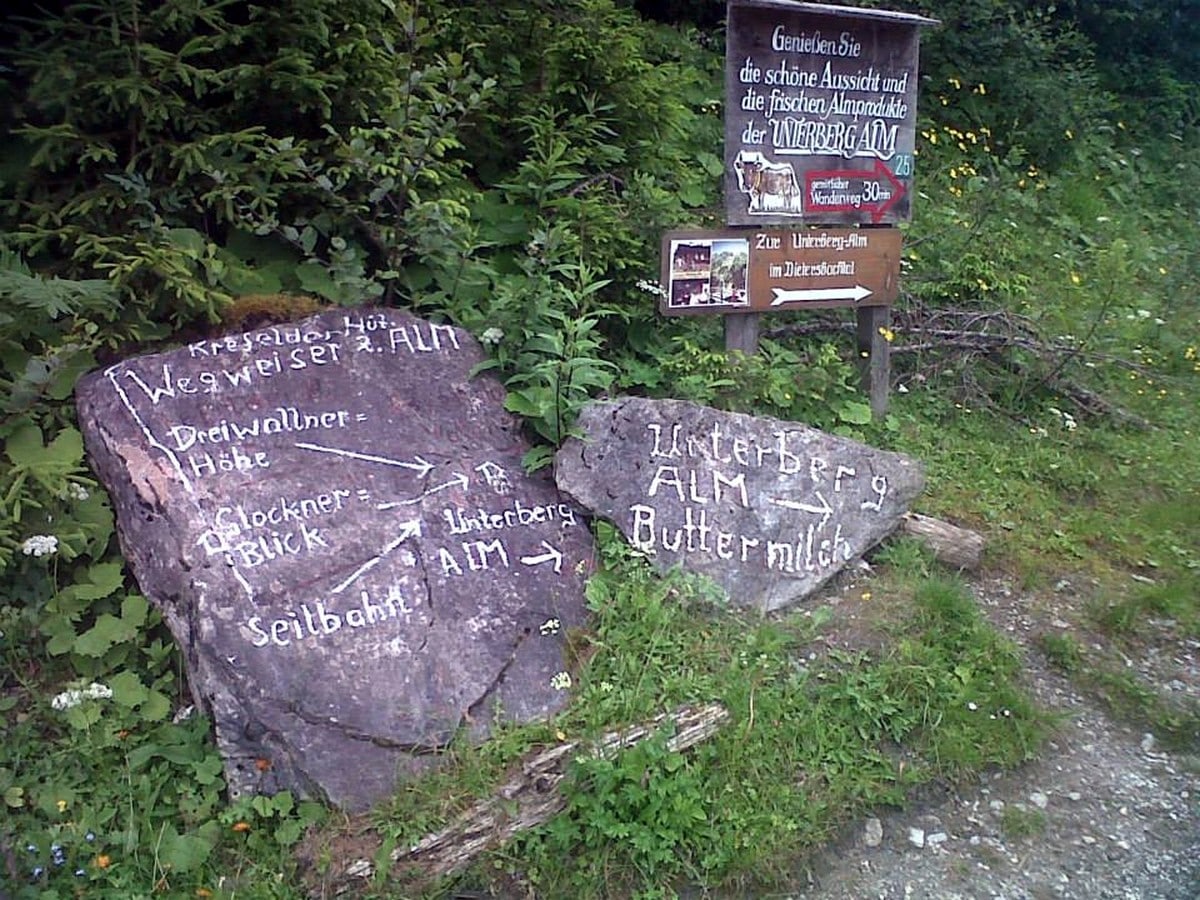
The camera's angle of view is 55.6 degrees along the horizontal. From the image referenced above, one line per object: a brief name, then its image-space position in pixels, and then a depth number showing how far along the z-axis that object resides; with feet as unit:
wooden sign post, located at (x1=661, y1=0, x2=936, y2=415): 18.84
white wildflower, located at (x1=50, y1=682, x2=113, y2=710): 13.23
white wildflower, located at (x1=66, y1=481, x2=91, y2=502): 14.51
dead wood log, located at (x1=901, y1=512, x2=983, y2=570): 17.08
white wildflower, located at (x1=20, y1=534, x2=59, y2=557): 13.65
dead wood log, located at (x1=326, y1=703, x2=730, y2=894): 11.96
